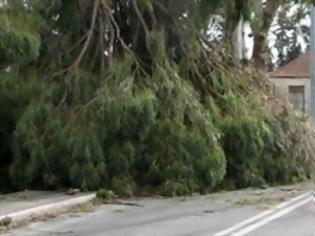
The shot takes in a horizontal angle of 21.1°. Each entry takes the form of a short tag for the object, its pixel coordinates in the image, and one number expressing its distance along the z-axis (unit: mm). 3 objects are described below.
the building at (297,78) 63344
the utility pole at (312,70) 32231
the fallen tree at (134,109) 19844
